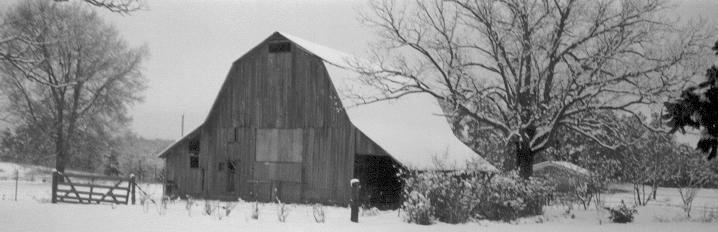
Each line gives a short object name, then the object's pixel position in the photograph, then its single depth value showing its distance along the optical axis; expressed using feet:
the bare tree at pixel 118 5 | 43.24
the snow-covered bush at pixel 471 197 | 49.26
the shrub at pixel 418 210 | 48.05
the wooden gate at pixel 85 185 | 64.73
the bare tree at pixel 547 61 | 66.44
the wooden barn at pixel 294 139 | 76.02
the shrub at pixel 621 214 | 56.24
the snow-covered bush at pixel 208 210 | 49.52
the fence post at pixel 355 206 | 49.83
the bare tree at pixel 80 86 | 109.60
